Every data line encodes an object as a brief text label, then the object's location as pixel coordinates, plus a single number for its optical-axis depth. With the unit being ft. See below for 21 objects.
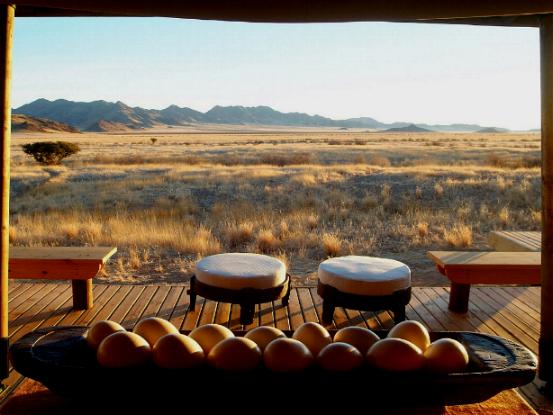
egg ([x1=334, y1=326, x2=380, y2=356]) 6.46
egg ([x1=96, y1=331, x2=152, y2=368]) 5.91
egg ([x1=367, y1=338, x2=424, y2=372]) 5.98
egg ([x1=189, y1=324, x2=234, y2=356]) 6.46
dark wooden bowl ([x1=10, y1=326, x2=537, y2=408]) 5.77
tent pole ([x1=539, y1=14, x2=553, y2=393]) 8.72
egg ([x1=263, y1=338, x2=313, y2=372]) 5.90
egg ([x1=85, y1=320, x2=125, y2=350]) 6.45
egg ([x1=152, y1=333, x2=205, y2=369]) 5.89
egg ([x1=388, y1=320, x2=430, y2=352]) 6.49
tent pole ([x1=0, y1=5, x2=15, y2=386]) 8.39
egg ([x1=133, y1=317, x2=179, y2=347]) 6.51
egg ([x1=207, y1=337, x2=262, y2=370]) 5.92
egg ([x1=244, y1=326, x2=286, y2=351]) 6.58
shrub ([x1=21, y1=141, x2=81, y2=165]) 62.34
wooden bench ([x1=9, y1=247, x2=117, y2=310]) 13.03
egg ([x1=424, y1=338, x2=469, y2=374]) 6.06
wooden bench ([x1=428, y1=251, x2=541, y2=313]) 13.09
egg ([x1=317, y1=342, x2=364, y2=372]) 5.96
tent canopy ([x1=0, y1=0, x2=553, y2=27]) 7.66
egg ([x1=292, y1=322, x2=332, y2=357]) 6.46
